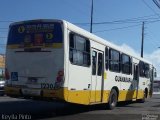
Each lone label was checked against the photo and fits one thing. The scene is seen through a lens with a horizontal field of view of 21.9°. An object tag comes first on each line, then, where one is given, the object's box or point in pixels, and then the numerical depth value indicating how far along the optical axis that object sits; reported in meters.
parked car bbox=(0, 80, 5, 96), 28.75
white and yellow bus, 14.33
